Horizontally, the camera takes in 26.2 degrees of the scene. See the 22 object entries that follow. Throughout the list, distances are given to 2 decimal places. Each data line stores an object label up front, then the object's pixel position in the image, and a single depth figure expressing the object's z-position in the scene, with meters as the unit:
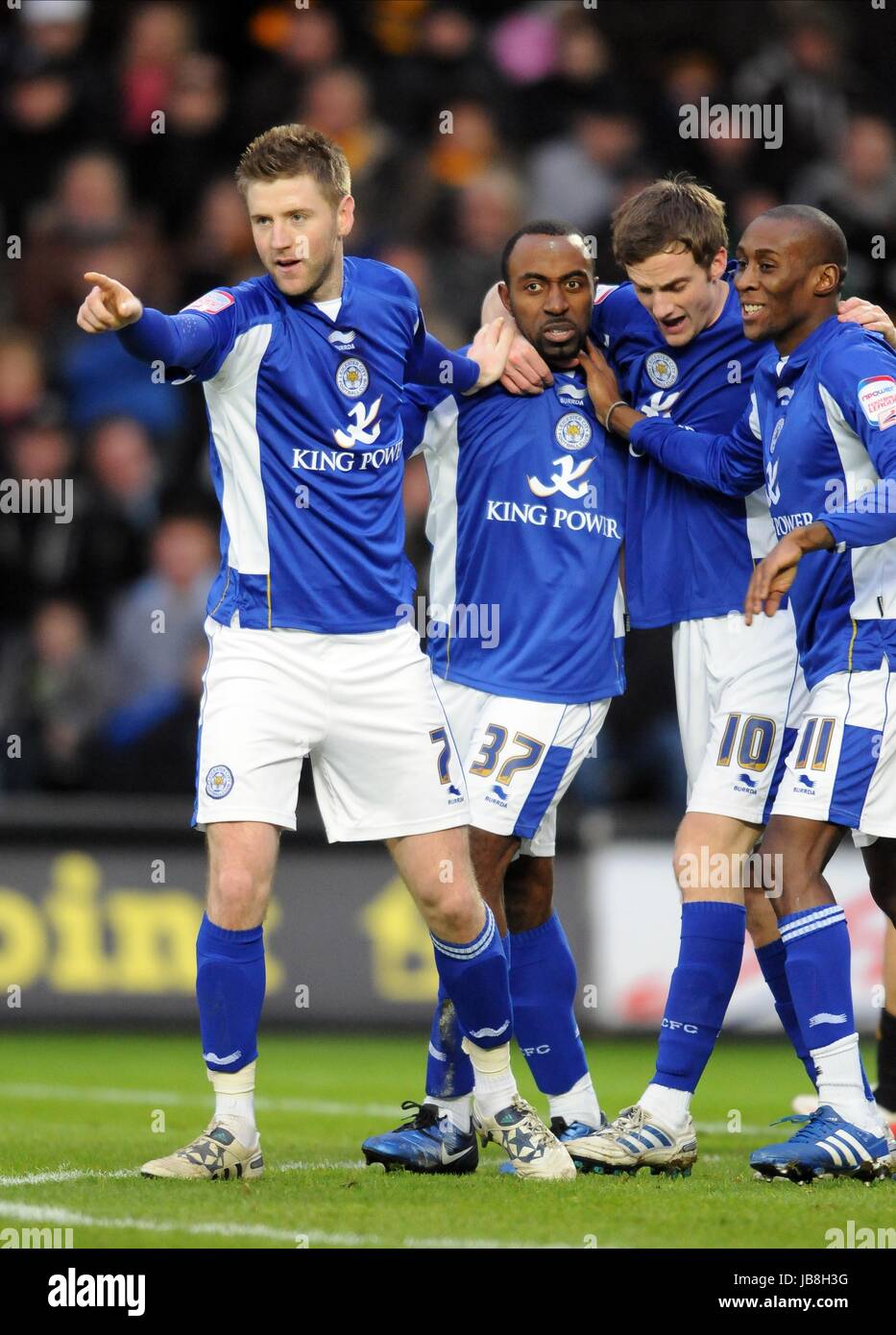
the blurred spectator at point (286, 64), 12.40
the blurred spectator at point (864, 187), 11.59
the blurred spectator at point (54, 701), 10.60
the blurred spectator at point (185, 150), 12.42
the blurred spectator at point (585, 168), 12.07
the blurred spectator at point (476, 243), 11.44
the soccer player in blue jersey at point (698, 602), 5.40
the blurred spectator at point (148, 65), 12.56
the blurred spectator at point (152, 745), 10.54
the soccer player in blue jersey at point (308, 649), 4.93
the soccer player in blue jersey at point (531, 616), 5.54
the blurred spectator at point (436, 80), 12.44
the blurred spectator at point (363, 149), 11.95
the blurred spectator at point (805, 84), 12.37
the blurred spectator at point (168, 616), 10.84
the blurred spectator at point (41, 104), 12.25
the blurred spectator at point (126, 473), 11.33
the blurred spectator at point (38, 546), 11.29
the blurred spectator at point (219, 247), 12.03
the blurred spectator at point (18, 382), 11.80
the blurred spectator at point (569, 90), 12.45
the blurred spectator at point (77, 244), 12.10
